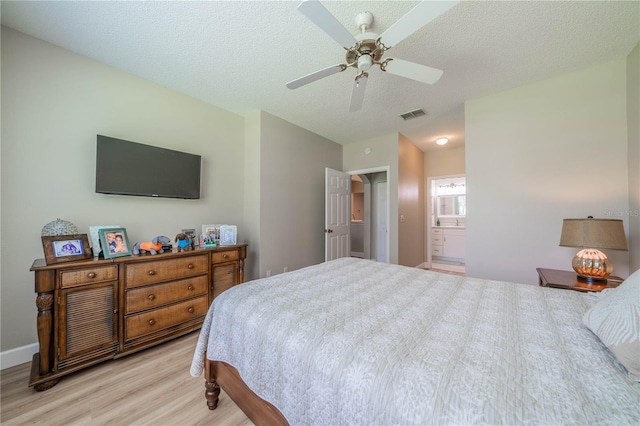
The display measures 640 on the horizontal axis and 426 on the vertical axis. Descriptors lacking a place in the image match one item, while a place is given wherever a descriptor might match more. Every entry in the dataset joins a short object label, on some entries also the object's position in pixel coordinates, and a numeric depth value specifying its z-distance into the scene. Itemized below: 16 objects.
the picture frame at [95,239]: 2.02
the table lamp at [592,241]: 1.74
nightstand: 1.80
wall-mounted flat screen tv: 2.17
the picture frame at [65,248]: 1.71
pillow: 0.68
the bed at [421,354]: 0.62
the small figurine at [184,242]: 2.40
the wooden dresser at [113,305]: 1.63
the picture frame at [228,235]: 2.84
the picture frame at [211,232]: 2.79
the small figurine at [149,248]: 2.12
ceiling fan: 1.23
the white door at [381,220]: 5.67
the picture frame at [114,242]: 1.93
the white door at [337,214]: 4.08
